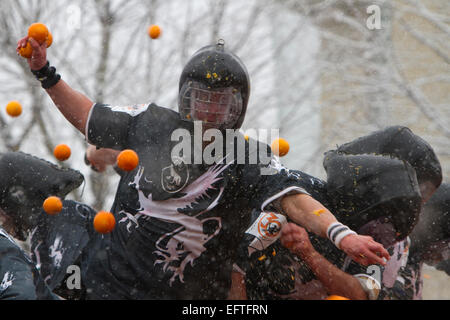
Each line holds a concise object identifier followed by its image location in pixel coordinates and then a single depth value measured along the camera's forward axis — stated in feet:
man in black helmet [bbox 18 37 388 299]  20.75
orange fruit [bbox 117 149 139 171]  19.31
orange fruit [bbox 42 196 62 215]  21.47
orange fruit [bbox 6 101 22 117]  24.26
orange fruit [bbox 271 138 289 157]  23.21
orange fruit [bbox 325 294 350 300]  19.99
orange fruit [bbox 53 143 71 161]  22.66
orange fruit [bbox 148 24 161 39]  25.98
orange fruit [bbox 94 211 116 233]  20.11
